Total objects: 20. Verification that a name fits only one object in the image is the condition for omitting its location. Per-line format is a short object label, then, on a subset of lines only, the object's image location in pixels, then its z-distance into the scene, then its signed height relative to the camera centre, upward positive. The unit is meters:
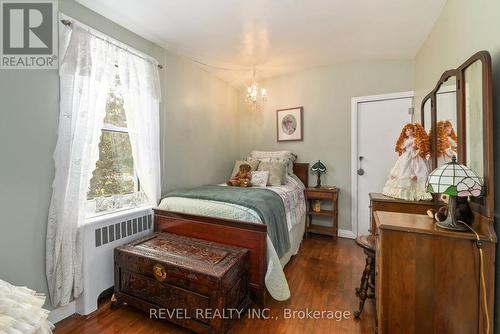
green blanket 1.92 -0.32
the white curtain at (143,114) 2.16 +0.54
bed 1.76 -0.54
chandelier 3.25 +1.13
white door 3.02 +0.36
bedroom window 2.04 +0.01
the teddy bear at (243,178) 2.94 -0.14
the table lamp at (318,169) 3.41 -0.02
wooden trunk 1.44 -0.80
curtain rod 1.69 +1.10
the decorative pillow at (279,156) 3.45 +0.18
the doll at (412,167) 1.91 +0.01
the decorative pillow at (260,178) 2.98 -0.14
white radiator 1.73 -0.66
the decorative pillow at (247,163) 3.34 +0.05
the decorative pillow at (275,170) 3.03 -0.03
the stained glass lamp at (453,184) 1.07 -0.08
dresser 1.08 -0.56
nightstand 3.19 -0.58
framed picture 3.60 +0.71
